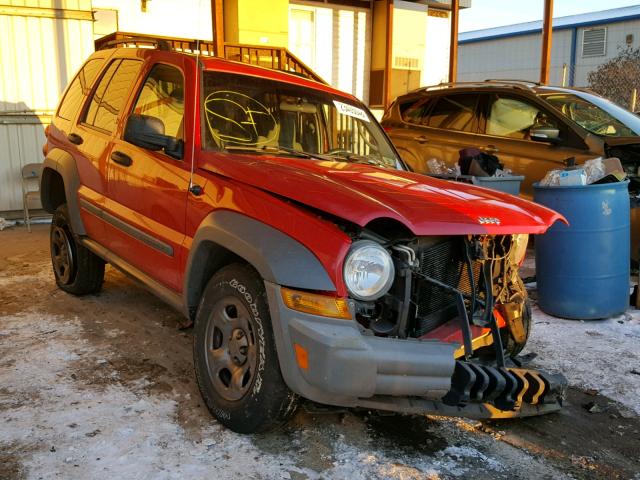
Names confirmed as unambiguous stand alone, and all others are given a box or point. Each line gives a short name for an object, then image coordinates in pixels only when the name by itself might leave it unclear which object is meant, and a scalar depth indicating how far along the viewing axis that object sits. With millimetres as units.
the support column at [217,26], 8852
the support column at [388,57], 13672
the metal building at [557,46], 26953
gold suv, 6453
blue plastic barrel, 4844
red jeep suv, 2592
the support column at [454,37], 12555
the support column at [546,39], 11503
